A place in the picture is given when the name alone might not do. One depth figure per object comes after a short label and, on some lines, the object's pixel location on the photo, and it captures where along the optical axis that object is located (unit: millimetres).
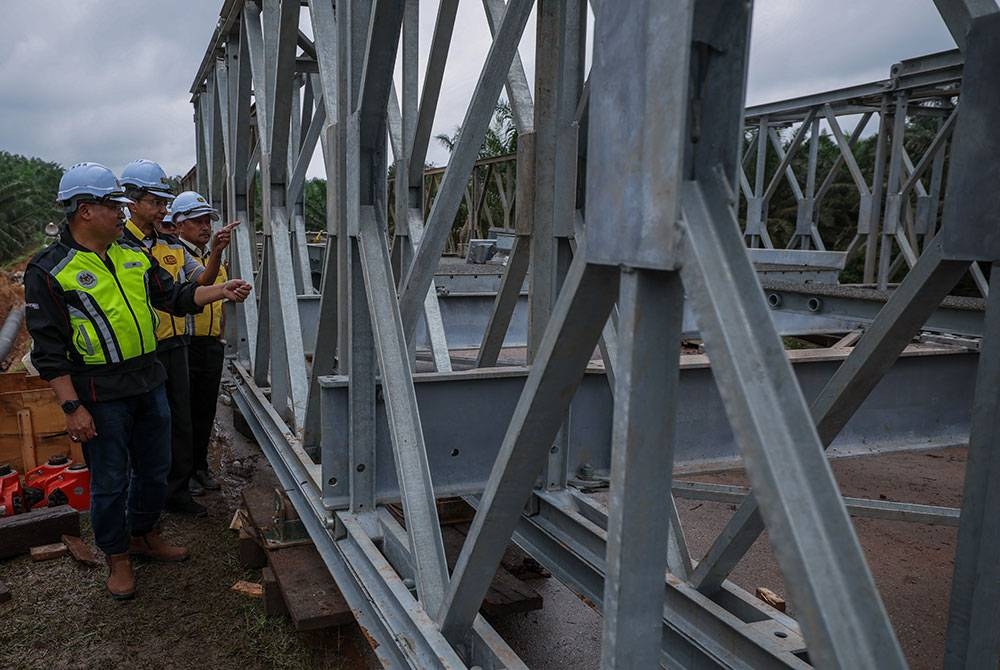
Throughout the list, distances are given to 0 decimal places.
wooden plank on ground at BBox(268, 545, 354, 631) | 2992
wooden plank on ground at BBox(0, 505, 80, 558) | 4180
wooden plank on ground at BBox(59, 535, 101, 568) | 4109
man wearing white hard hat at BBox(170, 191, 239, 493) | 4992
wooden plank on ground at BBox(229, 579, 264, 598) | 3848
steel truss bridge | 1071
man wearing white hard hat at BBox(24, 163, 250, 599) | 3418
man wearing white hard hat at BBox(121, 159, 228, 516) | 4496
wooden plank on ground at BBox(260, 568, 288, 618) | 3518
